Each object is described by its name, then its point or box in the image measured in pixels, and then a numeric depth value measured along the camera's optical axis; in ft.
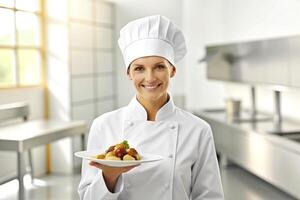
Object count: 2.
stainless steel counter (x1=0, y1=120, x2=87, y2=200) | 10.94
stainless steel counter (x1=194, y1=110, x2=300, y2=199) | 10.19
